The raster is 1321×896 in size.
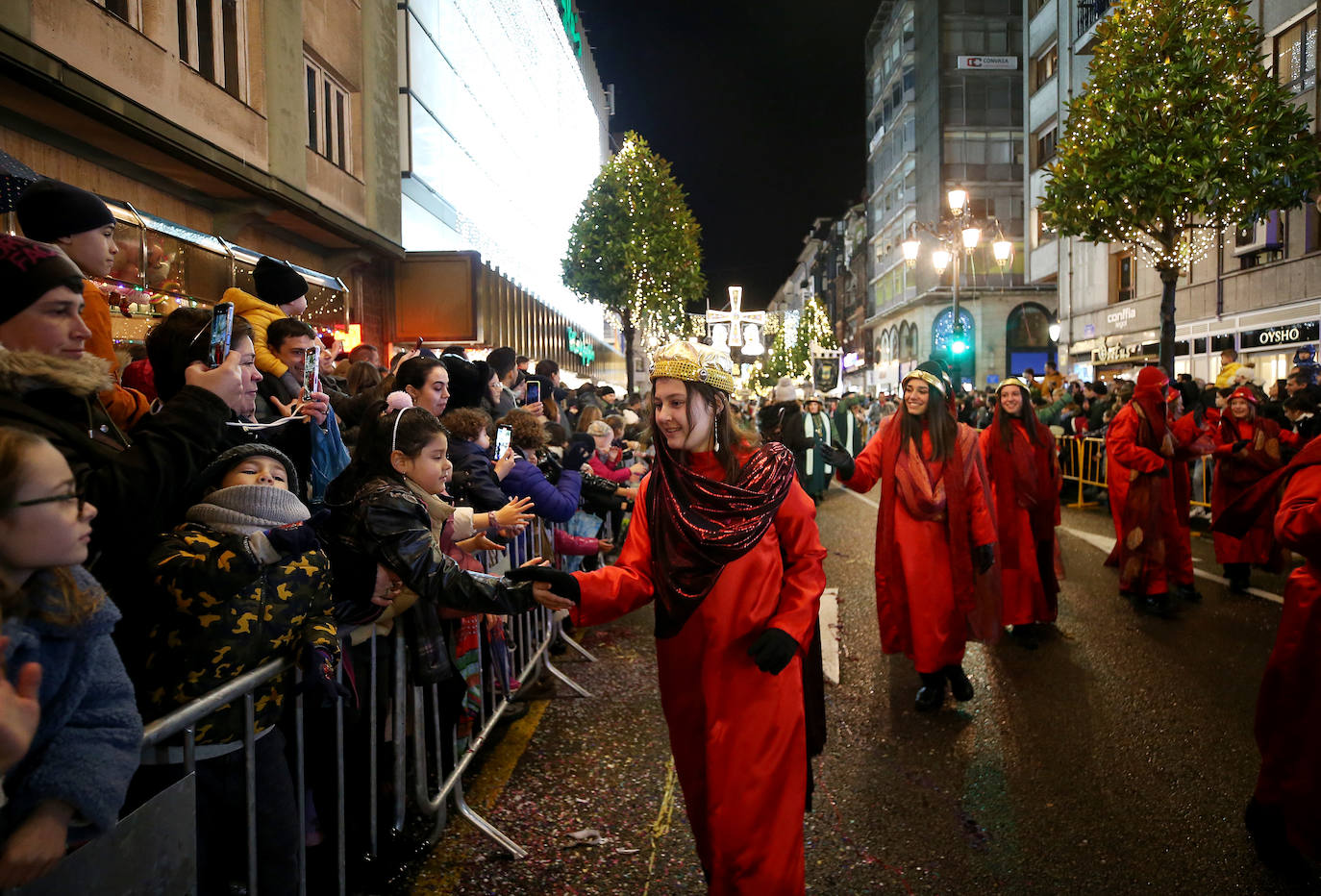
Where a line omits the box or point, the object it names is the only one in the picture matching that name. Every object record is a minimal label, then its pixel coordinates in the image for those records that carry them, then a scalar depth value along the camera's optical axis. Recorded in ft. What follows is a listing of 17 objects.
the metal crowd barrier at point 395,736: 7.89
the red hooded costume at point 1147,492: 25.03
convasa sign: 174.81
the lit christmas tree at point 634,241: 103.65
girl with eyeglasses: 5.31
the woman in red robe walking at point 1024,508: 22.81
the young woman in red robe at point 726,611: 9.27
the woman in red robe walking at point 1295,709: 10.94
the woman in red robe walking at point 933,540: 17.72
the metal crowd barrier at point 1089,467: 44.73
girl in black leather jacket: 10.32
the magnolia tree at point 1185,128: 49.62
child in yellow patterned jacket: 8.13
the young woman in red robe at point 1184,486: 26.16
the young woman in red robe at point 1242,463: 27.58
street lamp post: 67.97
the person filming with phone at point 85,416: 7.52
